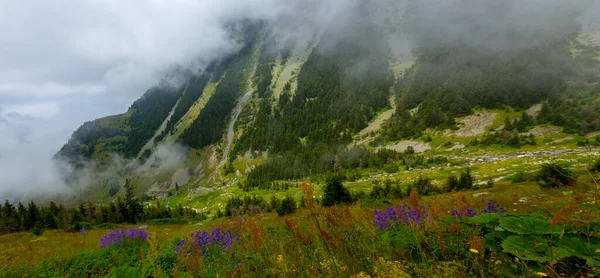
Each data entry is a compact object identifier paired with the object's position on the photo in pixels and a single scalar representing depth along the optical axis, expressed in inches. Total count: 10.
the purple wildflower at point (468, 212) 168.8
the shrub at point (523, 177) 870.4
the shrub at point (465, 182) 944.9
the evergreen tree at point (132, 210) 1464.1
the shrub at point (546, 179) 593.6
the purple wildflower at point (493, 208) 211.0
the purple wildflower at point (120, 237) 311.1
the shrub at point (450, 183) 948.5
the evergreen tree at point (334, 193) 893.7
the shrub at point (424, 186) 955.3
